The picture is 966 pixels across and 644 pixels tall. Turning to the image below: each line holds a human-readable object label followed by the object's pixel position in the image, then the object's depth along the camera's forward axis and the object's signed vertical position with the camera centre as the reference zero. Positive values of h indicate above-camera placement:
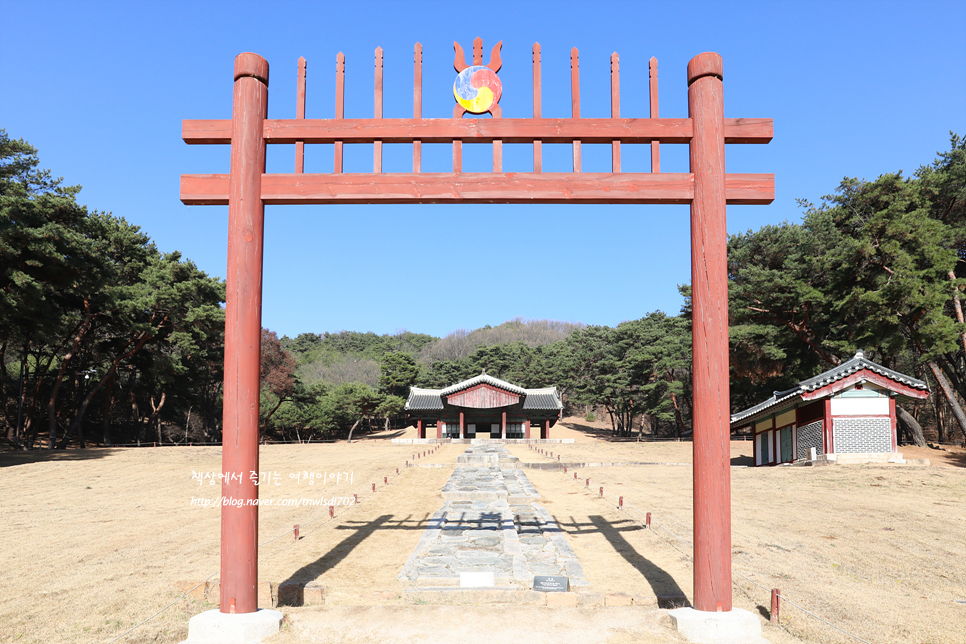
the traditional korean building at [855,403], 21.70 -0.65
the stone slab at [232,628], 4.88 -1.97
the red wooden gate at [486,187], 5.29 +1.78
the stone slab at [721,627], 4.92 -1.96
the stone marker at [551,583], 6.28 -2.08
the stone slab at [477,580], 6.56 -2.11
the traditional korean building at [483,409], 44.31 -1.93
